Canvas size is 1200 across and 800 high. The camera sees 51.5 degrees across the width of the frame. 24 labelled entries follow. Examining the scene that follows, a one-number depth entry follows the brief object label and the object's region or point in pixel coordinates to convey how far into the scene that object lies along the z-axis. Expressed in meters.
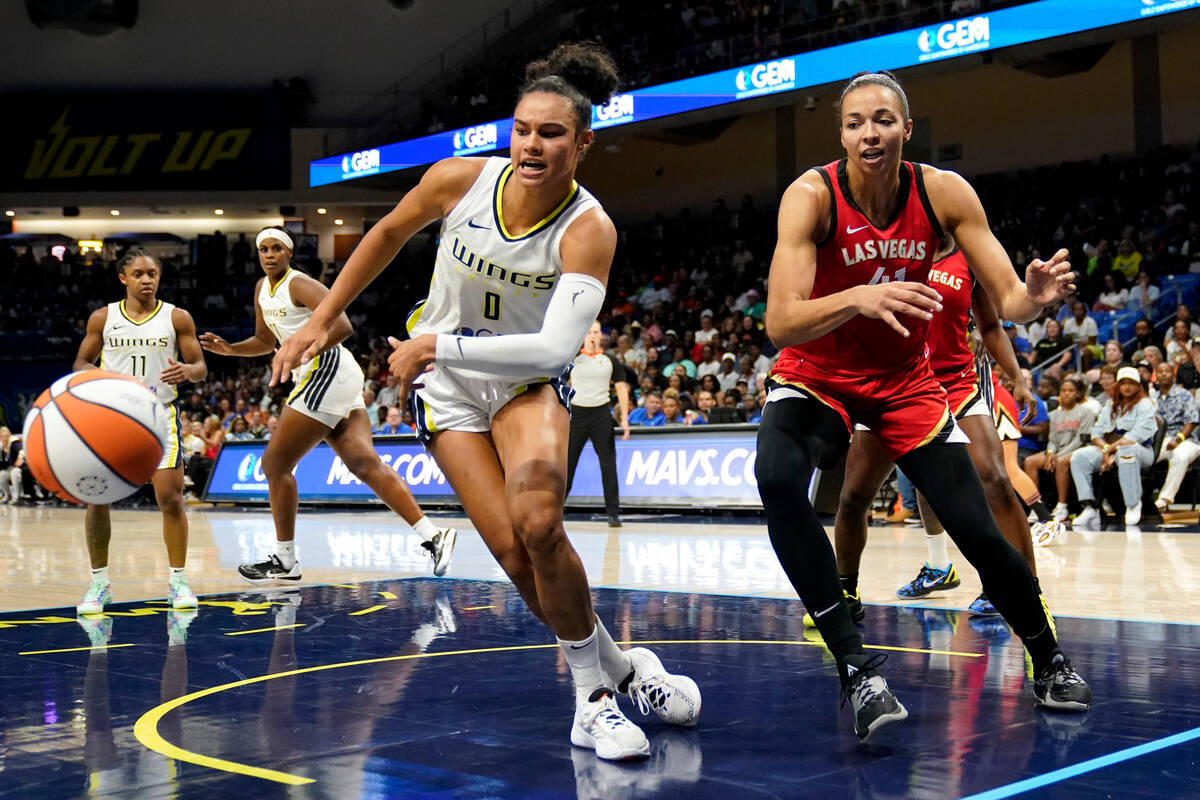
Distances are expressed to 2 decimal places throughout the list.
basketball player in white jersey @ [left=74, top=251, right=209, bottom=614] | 6.61
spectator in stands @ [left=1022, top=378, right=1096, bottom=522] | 12.18
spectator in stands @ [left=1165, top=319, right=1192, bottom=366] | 13.22
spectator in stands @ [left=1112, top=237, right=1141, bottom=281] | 16.45
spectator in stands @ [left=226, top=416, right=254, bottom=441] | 19.92
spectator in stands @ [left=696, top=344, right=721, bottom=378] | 17.64
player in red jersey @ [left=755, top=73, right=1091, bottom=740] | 3.75
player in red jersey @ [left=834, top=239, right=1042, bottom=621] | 5.27
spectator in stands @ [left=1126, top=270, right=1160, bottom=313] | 15.45
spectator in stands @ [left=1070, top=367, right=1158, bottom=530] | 11.71
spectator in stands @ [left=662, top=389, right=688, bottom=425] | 14.74
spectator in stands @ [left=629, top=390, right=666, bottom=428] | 14.81
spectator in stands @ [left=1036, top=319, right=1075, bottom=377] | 14.23
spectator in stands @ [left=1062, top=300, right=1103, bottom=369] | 14.59
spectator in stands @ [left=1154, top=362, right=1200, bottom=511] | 11.80
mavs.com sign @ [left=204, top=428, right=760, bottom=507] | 13.36
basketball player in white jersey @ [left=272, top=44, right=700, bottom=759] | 3.59
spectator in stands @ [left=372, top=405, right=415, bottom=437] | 17.48
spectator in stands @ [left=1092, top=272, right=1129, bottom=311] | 15.73
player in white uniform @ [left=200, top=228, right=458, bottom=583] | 7.27
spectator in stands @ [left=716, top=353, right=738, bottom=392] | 16.73
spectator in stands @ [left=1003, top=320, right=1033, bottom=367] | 14.31
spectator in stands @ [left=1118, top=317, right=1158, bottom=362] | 13.91
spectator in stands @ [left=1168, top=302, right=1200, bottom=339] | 13.41
